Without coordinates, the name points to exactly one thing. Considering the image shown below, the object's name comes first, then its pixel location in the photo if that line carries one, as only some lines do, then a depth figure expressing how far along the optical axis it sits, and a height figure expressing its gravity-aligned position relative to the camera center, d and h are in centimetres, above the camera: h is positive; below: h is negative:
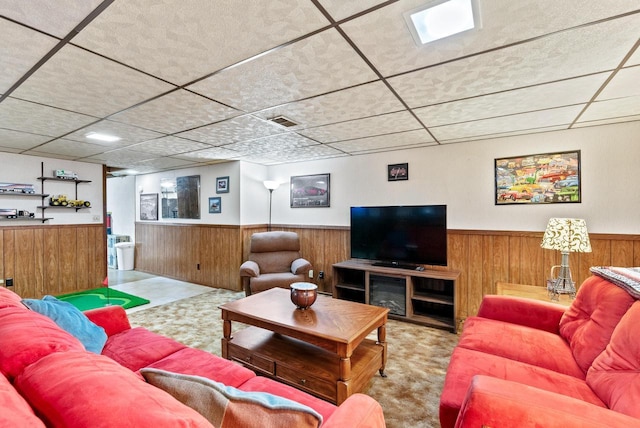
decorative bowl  244 -68
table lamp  254 -27
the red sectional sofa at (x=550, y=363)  109 -76
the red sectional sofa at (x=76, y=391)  65 -44
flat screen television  356 -28
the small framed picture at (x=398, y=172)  405 +57
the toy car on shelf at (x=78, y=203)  469 +19
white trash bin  639 -85
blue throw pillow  168 -63
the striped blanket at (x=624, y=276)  158 -39
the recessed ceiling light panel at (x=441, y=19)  123 +86
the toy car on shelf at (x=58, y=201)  452 +22
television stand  343 -99
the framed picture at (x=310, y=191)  473 +37
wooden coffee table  196 -105
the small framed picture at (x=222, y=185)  505 +51
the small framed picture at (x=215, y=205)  518 +16
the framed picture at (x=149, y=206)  618 +18
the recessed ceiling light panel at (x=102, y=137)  322 +88
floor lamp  497 +50
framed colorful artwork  313 +36
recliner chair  401 -73
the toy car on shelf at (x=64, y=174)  455 +64
